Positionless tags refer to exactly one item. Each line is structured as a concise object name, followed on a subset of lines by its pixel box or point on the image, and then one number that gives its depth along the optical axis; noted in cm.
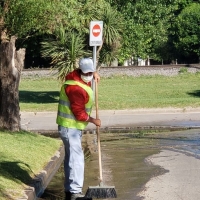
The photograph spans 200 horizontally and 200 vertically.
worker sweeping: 959
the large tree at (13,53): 1561
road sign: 1788
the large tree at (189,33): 4962
